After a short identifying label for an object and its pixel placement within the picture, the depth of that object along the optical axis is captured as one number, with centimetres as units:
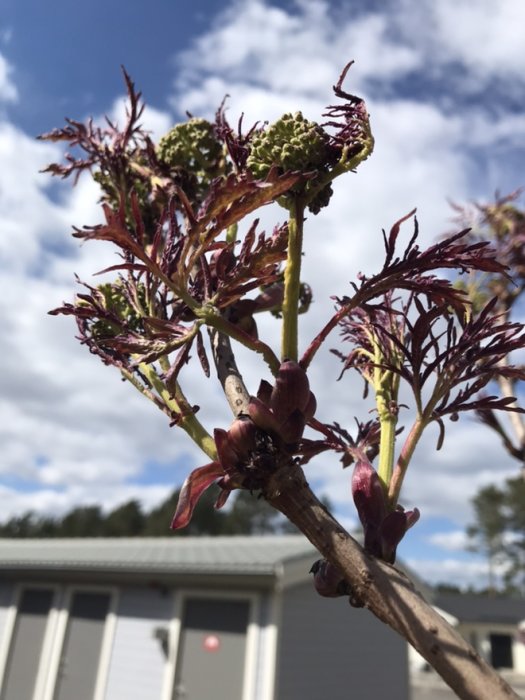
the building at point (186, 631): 1046
